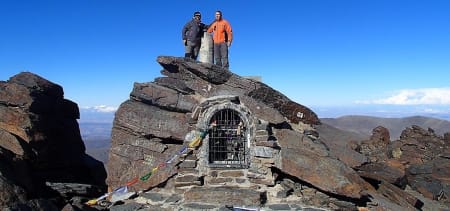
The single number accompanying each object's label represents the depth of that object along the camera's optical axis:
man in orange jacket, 16.92
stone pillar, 17.44
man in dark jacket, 17.11
